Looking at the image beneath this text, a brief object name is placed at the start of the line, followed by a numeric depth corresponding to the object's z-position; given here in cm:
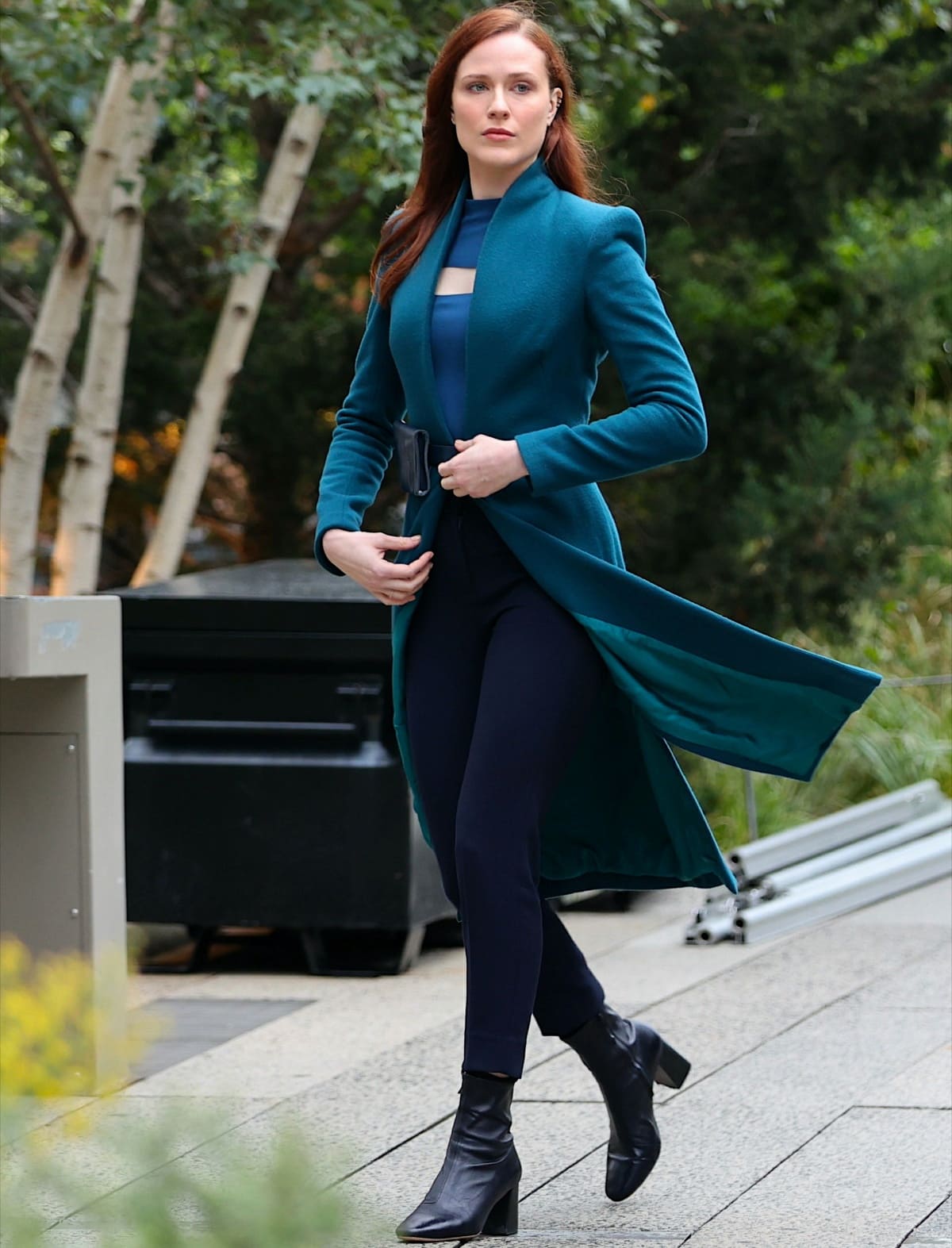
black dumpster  1094
